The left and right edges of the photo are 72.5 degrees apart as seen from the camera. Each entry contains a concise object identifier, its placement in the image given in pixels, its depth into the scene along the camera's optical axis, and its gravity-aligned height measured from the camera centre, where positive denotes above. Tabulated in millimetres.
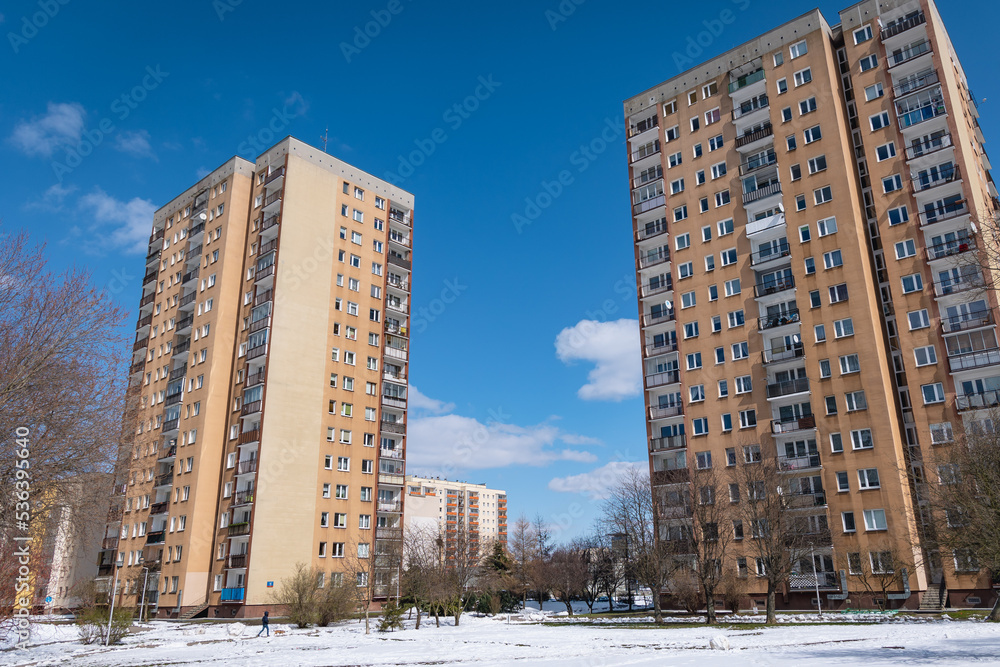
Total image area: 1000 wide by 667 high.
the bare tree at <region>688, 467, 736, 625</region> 45031 +1664
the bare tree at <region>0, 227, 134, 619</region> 23688 +5475
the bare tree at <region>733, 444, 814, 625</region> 42031 +2230
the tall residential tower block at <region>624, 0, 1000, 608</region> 49812 +21869
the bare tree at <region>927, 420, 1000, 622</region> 31641 +2425
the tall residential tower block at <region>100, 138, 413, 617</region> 65125 +16575
